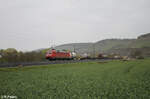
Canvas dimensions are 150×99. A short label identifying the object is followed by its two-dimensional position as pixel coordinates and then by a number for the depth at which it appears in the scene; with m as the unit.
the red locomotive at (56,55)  39.29
